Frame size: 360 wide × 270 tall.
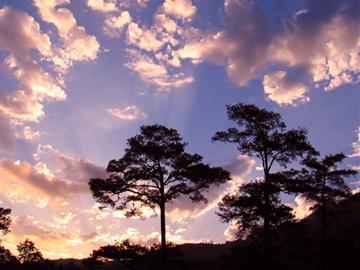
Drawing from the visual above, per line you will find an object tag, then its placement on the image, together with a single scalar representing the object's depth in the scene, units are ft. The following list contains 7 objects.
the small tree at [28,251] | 163.63
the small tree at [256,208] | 74.33
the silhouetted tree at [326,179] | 108.68
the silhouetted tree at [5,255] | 144.93
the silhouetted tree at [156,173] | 83.71
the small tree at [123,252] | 79.05
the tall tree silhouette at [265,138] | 77.97
